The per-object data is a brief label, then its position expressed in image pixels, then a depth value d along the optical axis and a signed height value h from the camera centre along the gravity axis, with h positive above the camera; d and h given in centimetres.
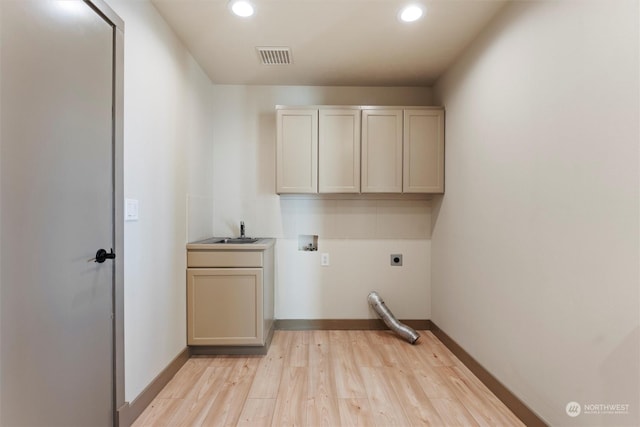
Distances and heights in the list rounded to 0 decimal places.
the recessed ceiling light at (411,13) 188 +130
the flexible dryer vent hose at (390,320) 269 -102
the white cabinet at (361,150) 274 +59
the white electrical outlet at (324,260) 306 -48
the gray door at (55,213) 102 +0
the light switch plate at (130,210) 161 +1
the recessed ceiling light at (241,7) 184 +129
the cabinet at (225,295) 239 -67
